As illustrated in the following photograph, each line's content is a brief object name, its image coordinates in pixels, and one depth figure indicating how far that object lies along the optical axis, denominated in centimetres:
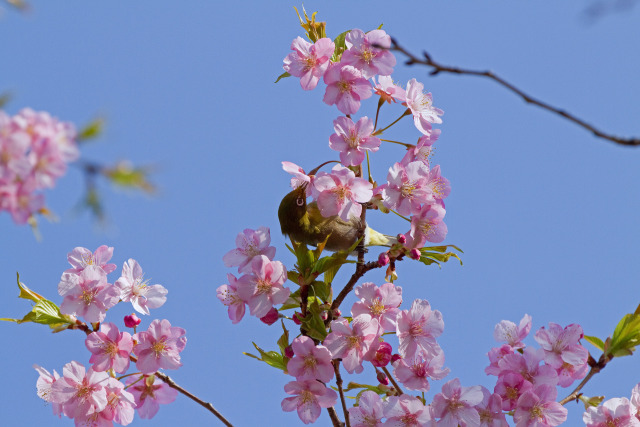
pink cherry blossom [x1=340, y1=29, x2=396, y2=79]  489
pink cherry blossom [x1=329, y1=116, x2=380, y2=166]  475
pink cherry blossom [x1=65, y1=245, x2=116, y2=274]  503
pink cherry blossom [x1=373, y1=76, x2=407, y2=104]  504
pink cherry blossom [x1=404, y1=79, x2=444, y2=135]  503
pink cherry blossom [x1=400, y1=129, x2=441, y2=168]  493
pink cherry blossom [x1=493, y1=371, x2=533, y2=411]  490
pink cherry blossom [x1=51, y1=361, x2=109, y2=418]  463
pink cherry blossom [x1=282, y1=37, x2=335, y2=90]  501
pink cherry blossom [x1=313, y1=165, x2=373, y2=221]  465
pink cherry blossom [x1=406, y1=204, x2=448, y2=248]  489
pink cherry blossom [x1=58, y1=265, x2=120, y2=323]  465
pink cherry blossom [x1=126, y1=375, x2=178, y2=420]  499
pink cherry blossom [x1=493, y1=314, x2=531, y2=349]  530
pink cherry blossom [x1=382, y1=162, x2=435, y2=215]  471
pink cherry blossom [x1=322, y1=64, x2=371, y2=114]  491
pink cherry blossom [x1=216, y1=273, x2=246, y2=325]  490
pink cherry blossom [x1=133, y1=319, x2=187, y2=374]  474
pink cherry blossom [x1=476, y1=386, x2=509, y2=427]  483
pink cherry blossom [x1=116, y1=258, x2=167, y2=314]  493
